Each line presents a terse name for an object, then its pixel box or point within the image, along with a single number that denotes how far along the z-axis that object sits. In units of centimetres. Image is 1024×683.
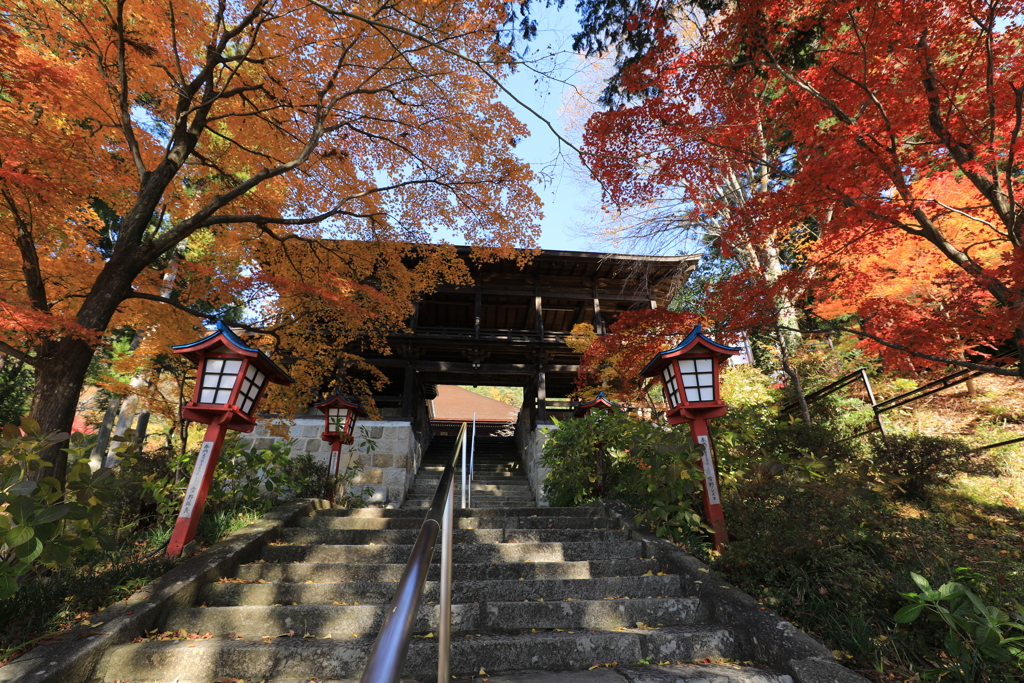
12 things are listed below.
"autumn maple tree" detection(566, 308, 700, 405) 660
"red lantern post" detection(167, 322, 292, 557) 422
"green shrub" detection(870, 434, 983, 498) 613
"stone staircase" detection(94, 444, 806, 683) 241
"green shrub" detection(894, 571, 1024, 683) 197
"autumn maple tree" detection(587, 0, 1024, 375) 417
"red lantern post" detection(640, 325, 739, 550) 429
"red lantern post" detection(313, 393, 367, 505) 754
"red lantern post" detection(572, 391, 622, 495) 605
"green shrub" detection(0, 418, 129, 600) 206
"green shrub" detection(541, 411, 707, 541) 390
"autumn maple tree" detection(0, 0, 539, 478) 469
